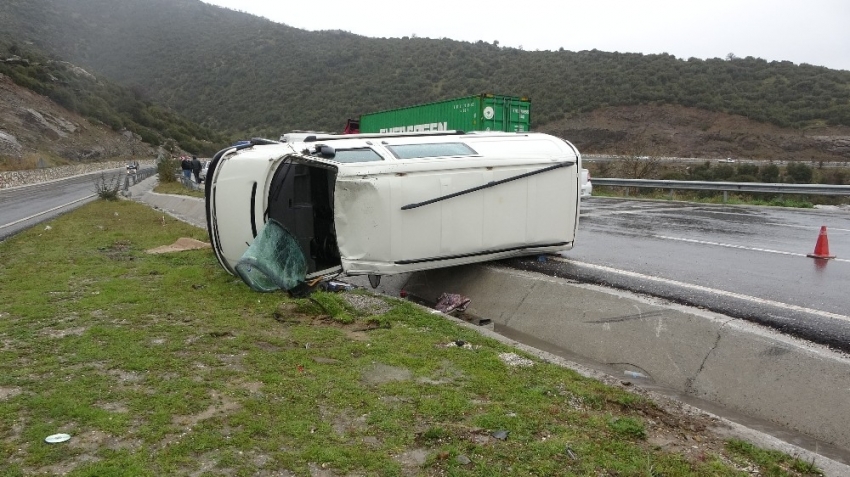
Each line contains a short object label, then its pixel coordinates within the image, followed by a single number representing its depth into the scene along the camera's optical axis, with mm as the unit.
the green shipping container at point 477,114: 20797
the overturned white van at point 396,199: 6879
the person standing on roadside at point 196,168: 27650
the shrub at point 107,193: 22859
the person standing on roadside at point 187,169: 28172
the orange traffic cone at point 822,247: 8483
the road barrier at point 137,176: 30598
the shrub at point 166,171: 31983
